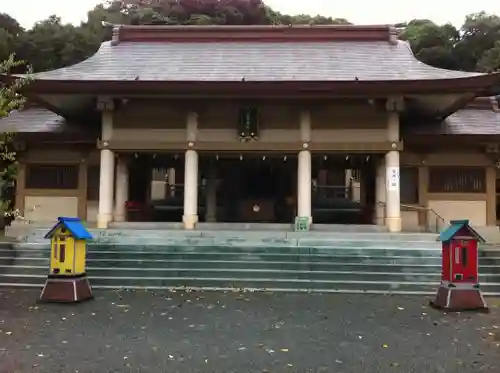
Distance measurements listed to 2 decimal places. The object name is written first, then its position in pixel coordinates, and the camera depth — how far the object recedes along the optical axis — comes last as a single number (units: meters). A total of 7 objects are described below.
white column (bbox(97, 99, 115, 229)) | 13.48
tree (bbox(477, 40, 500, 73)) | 31.10
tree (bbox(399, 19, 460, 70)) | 38.81
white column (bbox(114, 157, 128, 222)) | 14.84
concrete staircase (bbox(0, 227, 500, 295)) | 9.60
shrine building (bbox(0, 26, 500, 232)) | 13.03
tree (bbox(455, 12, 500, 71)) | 38.75
